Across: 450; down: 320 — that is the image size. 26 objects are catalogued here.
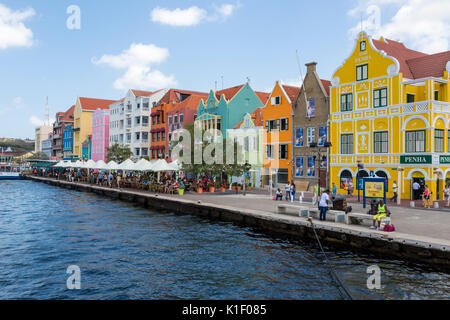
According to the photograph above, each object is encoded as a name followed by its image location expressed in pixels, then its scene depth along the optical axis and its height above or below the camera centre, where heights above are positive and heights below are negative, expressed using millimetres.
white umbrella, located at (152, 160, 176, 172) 43250 +81
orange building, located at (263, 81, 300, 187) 48000 +4038
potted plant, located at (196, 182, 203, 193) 43578 -2248
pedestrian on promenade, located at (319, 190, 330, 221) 22391 -2186
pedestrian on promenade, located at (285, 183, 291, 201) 34103 -2144
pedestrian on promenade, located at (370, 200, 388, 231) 19391 -2322
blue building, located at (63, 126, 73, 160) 116375 +7036
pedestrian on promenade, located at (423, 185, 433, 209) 28297 -2216
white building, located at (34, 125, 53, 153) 161250 +13565
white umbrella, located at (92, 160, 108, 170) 57856 +226
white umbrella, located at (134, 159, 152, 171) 45444 +81
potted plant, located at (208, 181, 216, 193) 44406 -2256
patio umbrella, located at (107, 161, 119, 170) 53500 +79
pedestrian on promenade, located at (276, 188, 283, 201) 34688 -2486
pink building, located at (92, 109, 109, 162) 97625 +8347
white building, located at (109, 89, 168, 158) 79562 +9850
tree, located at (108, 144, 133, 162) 72375 +2310
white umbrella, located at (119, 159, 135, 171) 49344 +206
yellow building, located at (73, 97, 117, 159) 109938 +13172
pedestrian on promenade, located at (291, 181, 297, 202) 33122 -2174
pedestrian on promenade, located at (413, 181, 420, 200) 33088 -1790
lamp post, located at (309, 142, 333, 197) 28169 +1659
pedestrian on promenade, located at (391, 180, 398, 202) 32594 -1910
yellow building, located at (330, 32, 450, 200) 33094 +4641
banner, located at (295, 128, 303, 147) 45947 +3435
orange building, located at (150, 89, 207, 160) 69812 +9110
